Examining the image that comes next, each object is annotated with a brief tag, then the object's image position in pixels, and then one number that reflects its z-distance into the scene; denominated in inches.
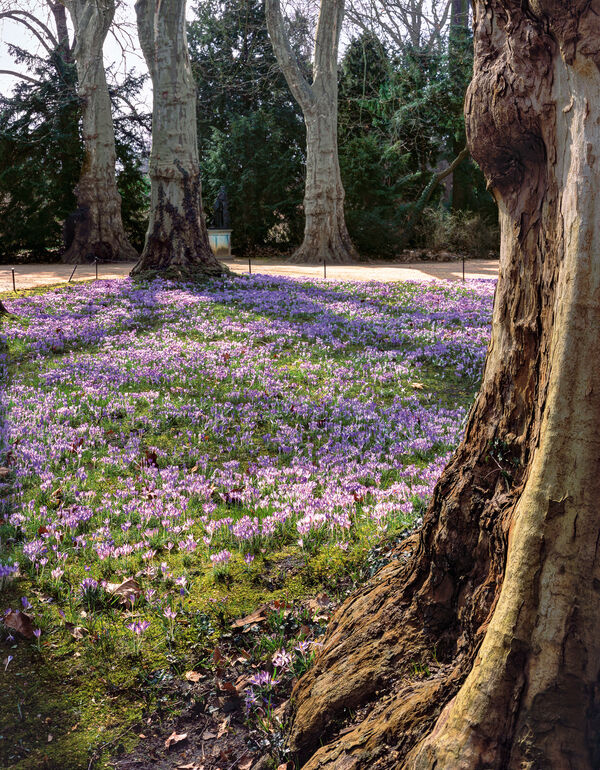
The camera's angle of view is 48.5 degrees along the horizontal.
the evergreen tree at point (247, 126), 1063.6
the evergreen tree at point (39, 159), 992.2
